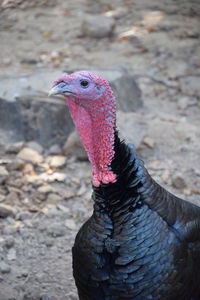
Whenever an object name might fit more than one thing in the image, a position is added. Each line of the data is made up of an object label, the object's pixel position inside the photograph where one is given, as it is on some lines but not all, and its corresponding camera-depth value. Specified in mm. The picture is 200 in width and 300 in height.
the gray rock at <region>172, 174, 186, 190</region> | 8750
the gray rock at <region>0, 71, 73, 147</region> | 9453
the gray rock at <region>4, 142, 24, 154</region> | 9320
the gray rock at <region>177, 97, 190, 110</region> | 10805
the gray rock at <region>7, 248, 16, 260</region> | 7579
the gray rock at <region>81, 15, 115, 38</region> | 13336
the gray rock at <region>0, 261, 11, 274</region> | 7320
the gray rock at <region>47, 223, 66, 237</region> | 8000
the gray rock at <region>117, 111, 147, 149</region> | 9297
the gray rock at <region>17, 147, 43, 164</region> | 9211
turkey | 5227
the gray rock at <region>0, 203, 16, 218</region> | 8141
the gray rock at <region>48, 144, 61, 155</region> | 9434
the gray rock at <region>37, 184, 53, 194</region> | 8656
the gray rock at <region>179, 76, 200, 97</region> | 11203
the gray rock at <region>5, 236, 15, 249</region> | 7730
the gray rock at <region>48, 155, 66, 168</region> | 9195
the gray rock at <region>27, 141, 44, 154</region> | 9422
